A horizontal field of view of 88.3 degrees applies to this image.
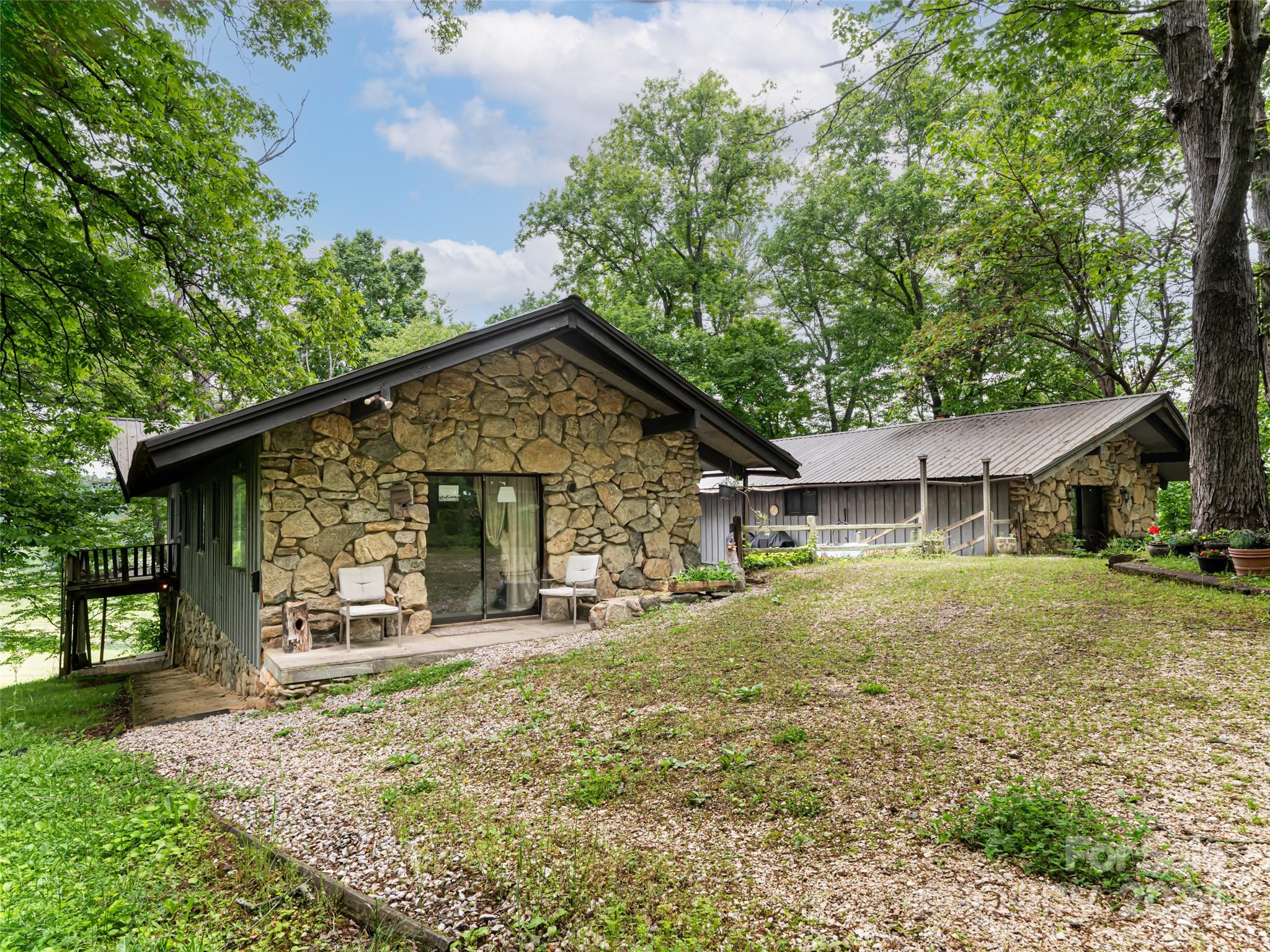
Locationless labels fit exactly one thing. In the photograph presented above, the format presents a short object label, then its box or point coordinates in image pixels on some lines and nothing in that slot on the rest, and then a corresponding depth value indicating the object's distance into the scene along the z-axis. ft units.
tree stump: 21.71
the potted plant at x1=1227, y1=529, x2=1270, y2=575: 21.50
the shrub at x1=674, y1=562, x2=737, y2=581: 29.63
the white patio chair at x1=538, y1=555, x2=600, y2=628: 26.73
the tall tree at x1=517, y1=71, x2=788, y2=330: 78.12
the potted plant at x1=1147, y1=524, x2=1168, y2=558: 27.68
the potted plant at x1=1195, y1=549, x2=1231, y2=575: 23.19
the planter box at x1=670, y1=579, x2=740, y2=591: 28.66
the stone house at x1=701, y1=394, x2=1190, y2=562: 46.83
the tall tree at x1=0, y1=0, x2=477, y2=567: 16.66
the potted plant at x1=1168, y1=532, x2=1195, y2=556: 26.48
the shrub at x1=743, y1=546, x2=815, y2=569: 39.68
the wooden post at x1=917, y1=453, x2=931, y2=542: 47.67
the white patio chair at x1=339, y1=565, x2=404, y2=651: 22.52
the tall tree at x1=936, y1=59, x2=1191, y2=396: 36.52
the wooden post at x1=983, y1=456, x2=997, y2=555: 44.96
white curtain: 27.04
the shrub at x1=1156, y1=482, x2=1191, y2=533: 53.83
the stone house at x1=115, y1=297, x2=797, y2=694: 22.26
